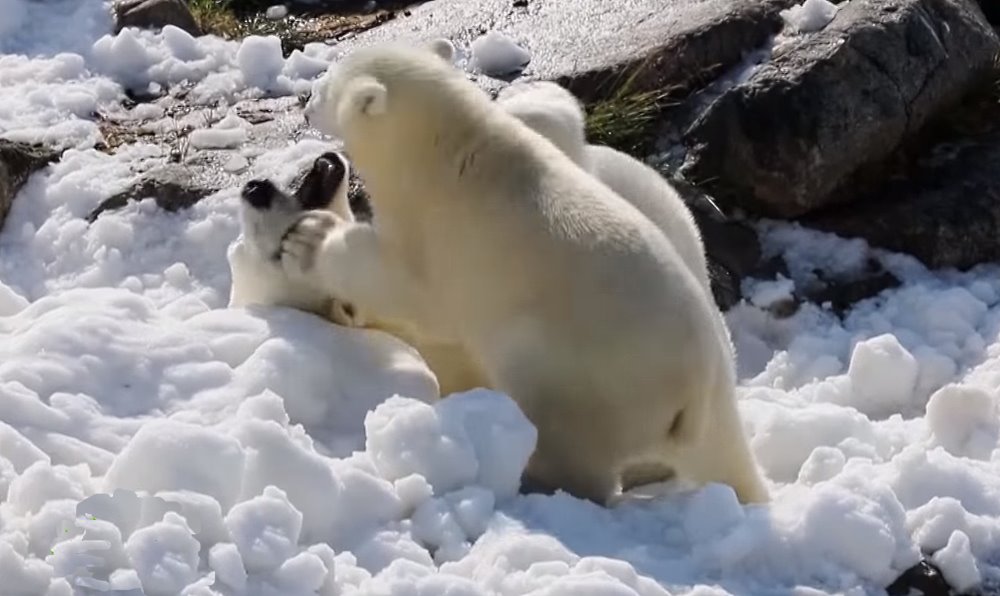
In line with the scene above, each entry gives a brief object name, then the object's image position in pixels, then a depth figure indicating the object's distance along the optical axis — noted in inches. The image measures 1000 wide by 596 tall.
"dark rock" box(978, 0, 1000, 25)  629.6
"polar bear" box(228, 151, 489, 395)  363.3
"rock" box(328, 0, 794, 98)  513.0
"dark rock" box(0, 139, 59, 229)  479.5
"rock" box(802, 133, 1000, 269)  489.4
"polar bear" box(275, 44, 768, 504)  303.4
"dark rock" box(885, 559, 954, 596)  266.8
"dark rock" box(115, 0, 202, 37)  589.0
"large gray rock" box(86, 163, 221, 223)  475.5
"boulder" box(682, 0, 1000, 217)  492.1
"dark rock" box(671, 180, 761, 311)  478.6
